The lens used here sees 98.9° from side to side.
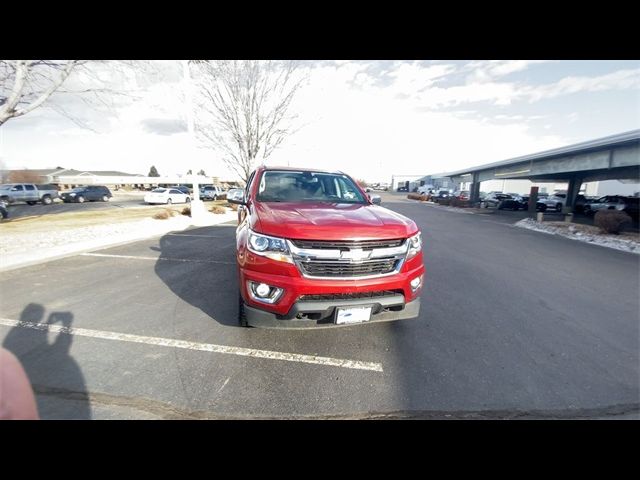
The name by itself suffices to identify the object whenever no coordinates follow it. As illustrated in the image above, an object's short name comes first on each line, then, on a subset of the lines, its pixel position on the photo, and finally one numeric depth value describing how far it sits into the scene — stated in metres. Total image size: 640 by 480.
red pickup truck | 2.43
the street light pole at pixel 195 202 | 13.58
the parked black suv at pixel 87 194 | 26.52
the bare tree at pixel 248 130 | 14.79
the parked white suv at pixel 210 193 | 34.75
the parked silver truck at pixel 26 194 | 22.20
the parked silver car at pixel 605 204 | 20.47
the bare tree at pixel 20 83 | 6.02
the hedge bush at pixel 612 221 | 11.34
